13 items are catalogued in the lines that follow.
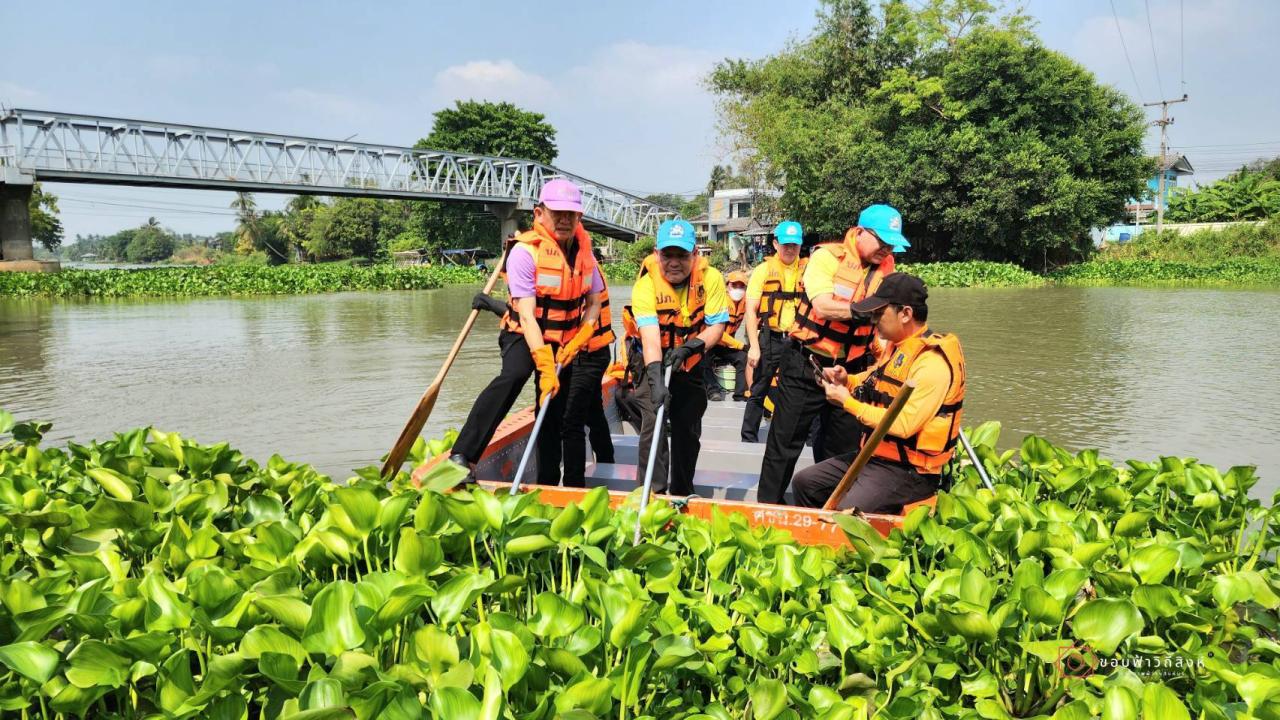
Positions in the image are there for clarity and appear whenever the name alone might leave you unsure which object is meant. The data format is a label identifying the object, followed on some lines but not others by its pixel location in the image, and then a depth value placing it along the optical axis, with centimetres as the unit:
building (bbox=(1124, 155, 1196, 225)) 5572
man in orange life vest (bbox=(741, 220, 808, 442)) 605
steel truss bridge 3141
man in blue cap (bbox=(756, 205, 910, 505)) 387
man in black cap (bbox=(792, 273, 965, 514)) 316
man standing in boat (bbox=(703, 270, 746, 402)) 732
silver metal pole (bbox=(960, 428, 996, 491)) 317
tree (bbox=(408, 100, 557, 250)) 5606
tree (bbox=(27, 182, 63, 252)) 5078
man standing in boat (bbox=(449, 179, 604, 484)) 394
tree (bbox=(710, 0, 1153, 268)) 2941
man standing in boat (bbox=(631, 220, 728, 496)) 420
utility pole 4183
